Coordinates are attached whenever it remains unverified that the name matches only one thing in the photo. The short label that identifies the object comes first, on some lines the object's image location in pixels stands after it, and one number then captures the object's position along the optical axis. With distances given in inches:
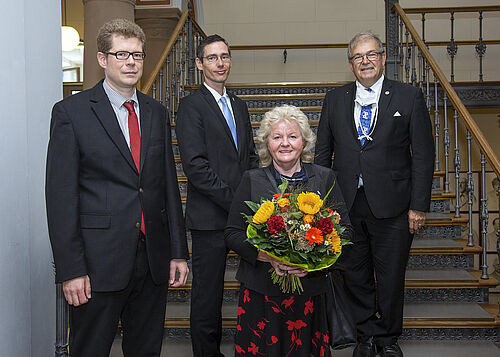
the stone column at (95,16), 212.4
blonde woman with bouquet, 82.1
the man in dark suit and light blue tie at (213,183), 102.7
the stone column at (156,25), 282.4
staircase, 131.8
